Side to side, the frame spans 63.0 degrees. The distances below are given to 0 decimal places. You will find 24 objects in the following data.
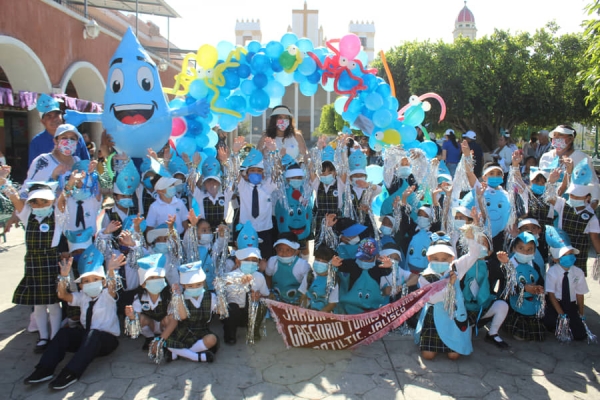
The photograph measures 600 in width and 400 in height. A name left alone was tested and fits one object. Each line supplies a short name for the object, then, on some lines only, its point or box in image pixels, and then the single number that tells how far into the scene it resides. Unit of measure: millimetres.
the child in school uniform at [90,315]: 3479
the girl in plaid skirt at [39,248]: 3791
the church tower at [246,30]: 60125
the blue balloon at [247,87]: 5535
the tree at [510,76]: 14797
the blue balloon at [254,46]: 5484
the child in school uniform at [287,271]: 4504
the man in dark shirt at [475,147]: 8656
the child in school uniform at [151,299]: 3734
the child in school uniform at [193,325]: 3711
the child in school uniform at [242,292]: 4051
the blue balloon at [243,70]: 5435
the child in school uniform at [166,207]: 4602
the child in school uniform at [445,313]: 3746
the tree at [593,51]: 4828
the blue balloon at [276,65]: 5414
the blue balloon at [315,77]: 5545
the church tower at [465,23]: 54969
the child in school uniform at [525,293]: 4078
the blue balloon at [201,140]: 5895
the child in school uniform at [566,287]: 4086
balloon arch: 5387
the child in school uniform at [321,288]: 4270
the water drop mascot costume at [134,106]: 5086
